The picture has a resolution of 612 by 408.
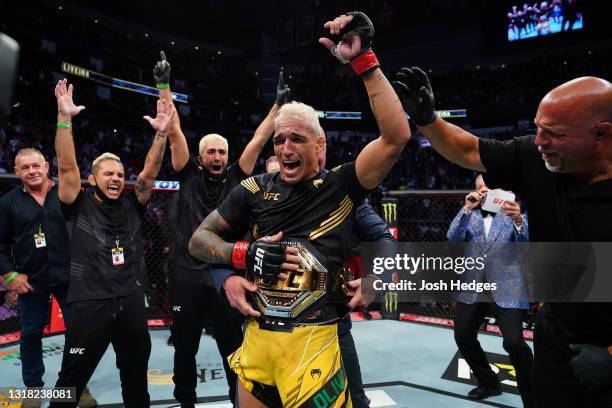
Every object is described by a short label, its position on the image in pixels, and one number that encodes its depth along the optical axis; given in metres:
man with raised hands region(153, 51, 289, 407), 3.01
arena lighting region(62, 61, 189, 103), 15.72
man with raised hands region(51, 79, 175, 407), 2.60
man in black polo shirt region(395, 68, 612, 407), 1.45
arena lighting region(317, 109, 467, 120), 23.76
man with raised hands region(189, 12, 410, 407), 1.62
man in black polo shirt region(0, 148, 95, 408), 3.58
